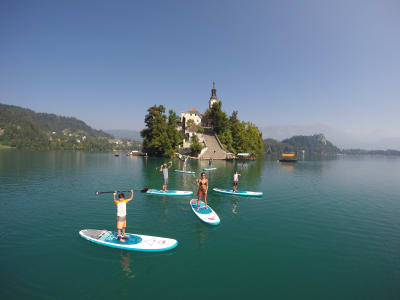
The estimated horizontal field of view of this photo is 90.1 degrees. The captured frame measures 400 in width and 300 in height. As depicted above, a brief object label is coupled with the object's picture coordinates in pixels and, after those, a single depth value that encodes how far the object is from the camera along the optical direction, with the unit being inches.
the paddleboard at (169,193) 850.8
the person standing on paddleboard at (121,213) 420.5
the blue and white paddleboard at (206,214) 559.2
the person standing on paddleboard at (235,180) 929.5
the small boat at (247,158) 3277.8
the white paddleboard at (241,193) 899.4
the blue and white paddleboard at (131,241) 406.3
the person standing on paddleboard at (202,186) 631.2
